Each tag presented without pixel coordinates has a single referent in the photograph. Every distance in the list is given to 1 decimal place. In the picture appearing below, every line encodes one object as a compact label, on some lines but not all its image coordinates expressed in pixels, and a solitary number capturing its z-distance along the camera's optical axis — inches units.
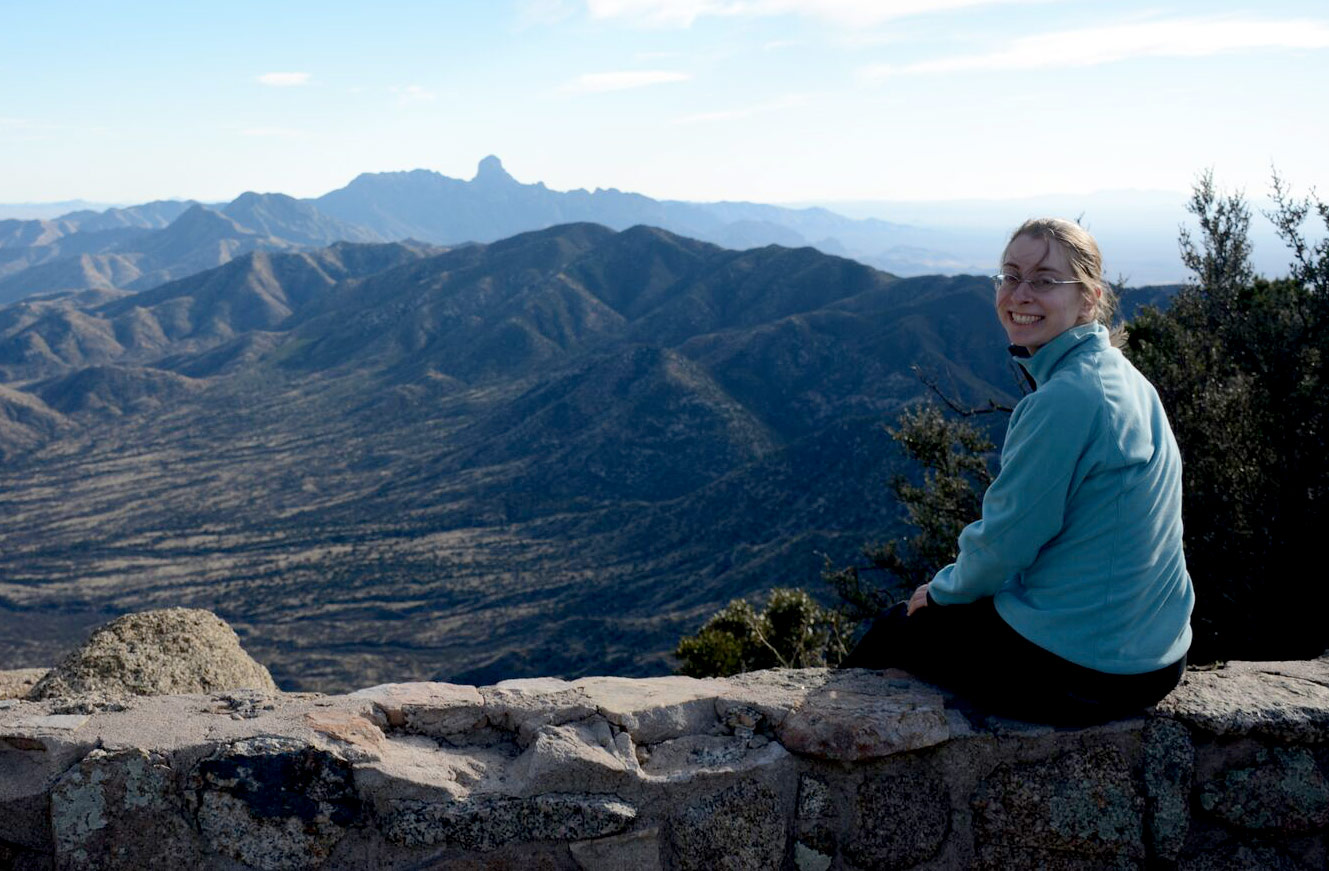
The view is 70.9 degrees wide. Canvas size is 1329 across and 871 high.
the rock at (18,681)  189.0
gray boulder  164.4
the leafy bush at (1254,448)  259.1
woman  103.4
